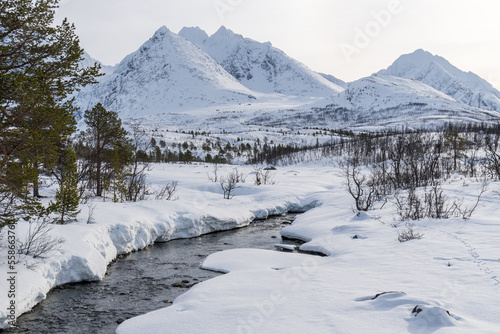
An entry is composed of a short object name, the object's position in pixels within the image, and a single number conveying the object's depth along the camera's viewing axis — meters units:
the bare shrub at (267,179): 41.09
